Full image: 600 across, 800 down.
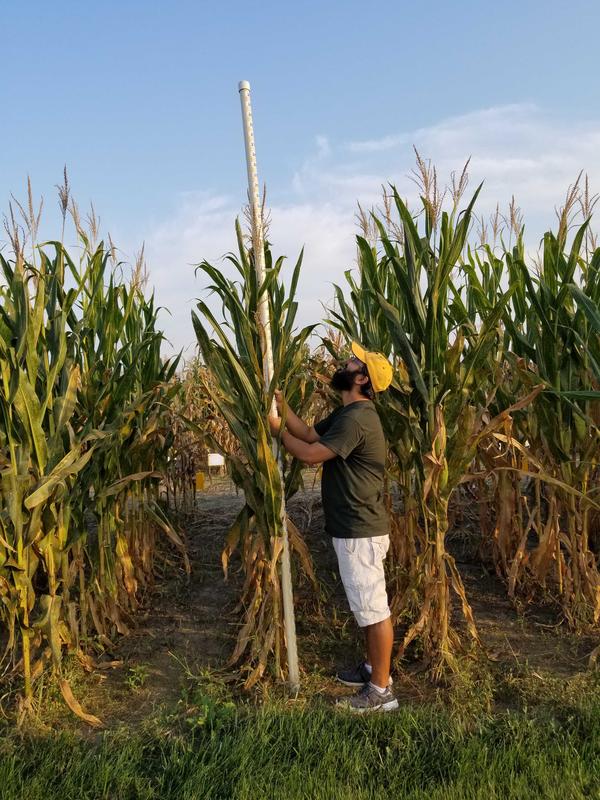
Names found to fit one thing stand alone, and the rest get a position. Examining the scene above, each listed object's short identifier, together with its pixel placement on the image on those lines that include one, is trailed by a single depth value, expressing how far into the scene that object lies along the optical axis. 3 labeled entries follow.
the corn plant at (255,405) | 3.75
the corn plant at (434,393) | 3.92
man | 3.69
